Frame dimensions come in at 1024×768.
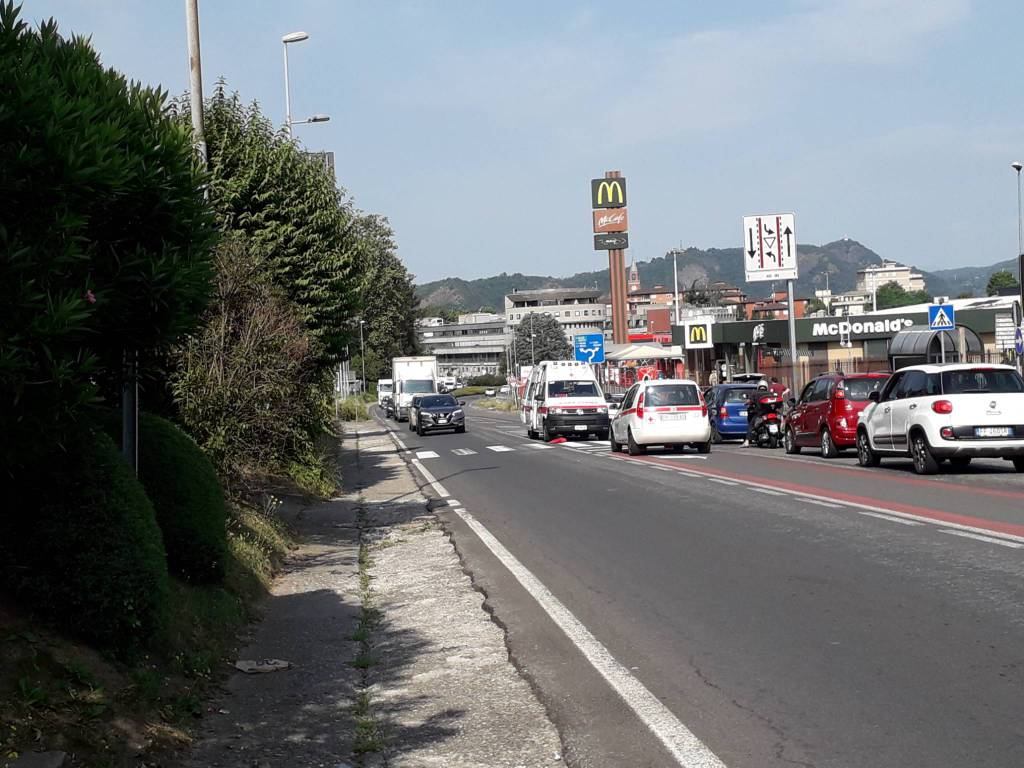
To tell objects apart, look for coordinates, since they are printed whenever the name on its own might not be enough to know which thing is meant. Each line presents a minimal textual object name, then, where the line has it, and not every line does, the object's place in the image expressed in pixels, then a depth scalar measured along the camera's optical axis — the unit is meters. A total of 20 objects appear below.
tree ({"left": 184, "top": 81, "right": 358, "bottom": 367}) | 20.47
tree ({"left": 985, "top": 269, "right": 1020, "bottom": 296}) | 157.45
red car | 24.45
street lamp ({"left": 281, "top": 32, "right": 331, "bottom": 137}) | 28.59
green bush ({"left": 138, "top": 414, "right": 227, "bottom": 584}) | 8.91
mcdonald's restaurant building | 59.56
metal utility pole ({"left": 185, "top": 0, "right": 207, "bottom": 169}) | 14.89
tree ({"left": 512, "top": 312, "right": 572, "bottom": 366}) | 170.00
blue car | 33.59
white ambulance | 38.28
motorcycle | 30.42
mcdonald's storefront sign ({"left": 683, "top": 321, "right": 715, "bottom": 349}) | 56.84
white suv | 18.56
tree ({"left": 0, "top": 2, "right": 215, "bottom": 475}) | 5.54
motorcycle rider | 30.78
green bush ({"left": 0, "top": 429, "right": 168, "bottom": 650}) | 6.41
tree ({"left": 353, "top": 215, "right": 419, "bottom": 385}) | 81.00
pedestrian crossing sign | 29.78
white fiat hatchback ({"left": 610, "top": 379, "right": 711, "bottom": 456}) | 28.70
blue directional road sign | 65.25
